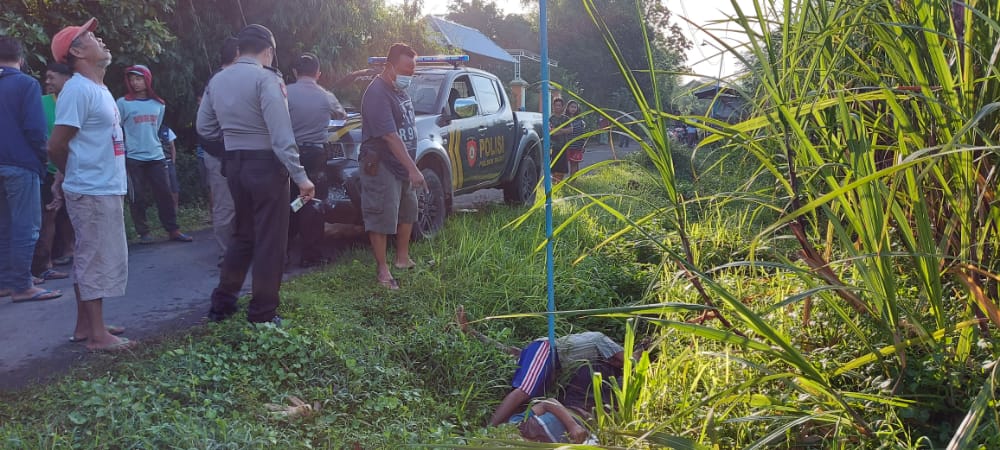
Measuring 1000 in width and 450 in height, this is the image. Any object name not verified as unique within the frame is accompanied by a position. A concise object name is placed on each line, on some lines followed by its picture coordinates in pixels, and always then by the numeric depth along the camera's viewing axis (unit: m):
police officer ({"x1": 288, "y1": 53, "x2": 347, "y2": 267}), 6.59
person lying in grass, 3.75
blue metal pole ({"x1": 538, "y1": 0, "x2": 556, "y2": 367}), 3.65
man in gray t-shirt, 5.85
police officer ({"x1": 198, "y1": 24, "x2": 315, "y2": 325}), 4.71
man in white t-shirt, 4.38
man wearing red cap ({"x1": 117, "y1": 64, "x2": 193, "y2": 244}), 7.73
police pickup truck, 7.18
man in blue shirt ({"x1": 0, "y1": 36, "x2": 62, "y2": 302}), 5.54
